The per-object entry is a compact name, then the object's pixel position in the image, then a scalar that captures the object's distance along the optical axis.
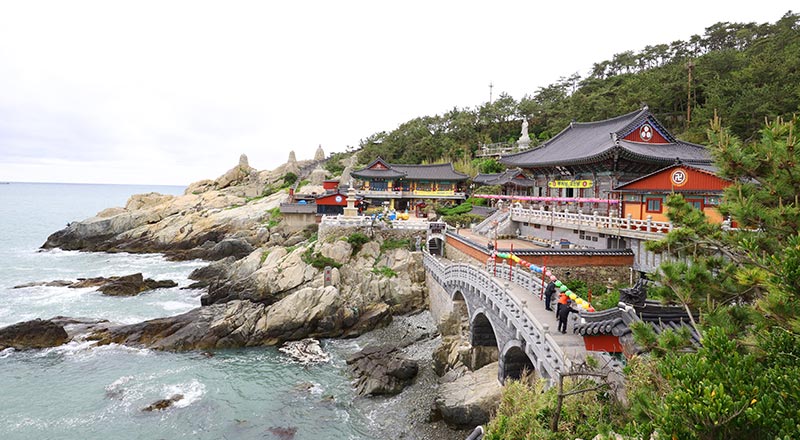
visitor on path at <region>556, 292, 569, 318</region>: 13.89
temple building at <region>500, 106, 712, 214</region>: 25.72
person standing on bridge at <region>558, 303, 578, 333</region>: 13.73
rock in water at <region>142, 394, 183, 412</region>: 20.23
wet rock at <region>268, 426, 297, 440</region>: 18.16
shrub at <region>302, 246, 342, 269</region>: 33.59
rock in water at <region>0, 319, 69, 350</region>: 26.94
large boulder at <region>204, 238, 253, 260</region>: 49.00
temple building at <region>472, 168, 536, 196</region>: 42.69
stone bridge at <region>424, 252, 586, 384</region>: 12.71
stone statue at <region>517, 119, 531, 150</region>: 60.84
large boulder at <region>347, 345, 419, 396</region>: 21.00
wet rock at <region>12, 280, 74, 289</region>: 40.75
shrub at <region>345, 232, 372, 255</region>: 36.06
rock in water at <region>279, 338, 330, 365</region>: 25.33
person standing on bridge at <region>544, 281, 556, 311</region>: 16.08
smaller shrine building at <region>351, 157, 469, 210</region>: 57.59
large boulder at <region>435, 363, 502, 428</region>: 17.03
